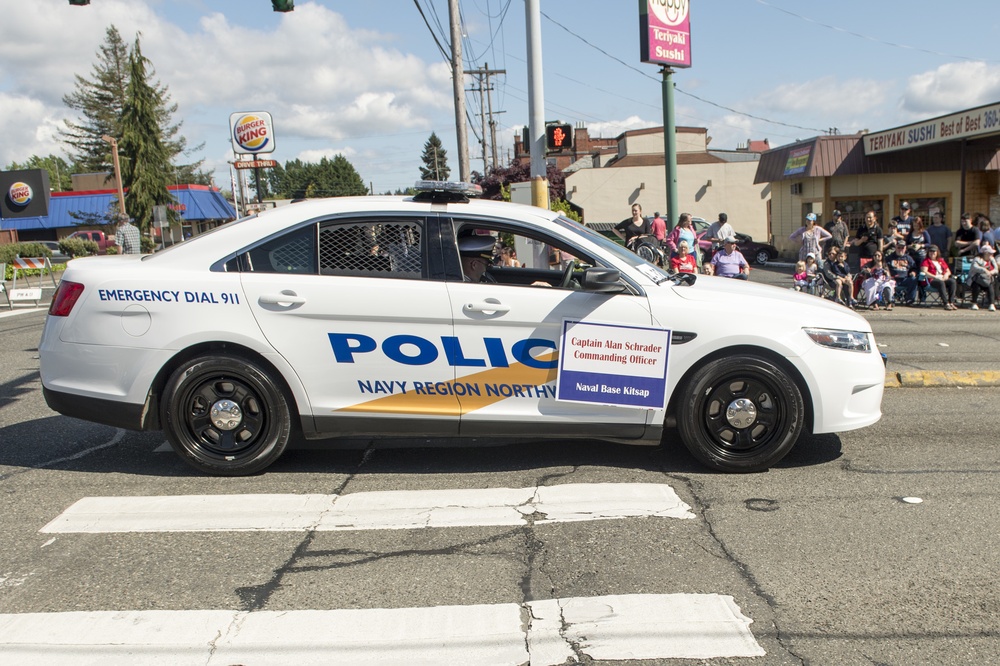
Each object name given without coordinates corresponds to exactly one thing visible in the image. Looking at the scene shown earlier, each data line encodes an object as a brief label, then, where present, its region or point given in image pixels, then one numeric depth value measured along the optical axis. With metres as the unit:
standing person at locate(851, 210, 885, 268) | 16.48
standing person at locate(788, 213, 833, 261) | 16.34
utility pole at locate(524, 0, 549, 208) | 12.27
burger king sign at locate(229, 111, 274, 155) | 25.02
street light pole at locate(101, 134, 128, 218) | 44.99
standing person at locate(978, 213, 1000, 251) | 15.91
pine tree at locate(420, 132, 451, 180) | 138.12
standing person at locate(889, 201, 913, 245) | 16.90
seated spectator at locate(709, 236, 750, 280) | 12.84
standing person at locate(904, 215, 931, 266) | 15.83
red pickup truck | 43.01
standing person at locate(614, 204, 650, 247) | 14.62
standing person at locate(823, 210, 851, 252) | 18.45
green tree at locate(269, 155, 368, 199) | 153.00
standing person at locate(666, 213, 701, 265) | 12.91
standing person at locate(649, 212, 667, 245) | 15.86
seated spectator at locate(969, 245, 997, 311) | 15.05
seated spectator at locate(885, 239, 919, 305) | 15.90
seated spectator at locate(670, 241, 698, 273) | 11.93
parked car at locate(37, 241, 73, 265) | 37.05
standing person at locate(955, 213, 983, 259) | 15.91
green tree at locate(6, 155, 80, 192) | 132.85
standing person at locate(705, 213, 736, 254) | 14.33
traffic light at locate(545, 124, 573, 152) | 12.25
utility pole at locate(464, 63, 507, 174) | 52.00
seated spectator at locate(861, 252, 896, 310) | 15.45
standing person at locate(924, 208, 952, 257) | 17.24
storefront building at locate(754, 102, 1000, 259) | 24.84
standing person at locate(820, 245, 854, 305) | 15.48
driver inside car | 5.25
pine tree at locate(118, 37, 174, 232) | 45.44
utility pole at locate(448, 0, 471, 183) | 20.94
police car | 5.04
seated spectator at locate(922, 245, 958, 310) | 15.46
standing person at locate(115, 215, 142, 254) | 18.69
